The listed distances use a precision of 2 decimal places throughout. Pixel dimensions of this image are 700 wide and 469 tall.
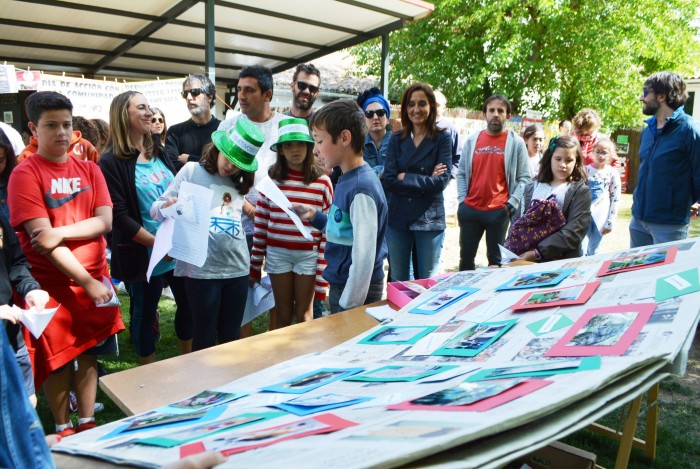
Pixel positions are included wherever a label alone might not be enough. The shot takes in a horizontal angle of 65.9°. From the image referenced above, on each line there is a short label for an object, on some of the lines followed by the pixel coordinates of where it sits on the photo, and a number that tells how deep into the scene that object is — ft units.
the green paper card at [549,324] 4.56
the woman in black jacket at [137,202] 10.13
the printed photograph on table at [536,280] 6.10
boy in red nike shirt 7.79
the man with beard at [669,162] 12.83
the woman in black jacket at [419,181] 12.48
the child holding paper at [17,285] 6.91
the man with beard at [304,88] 13.17
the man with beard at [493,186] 14.69
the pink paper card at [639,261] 5.79
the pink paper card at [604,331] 3.73
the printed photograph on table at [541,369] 3.20
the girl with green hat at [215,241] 8.91
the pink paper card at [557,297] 5.18
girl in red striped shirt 10.14
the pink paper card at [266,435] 2.61
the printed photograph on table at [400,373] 3.83
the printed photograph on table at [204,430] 3.05
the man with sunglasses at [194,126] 12.71
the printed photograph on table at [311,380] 4.08
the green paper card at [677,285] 4.52
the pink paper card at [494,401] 2.63
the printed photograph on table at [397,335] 5.36
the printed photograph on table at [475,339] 4.58
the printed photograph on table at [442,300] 6.21
